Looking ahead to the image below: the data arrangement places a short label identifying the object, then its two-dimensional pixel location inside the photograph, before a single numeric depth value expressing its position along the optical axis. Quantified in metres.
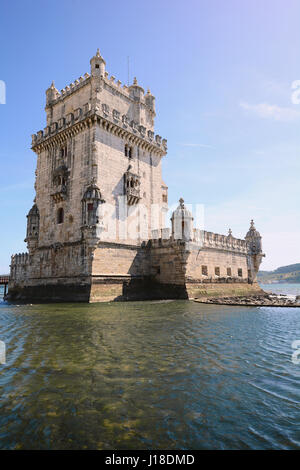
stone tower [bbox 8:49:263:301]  23.67
